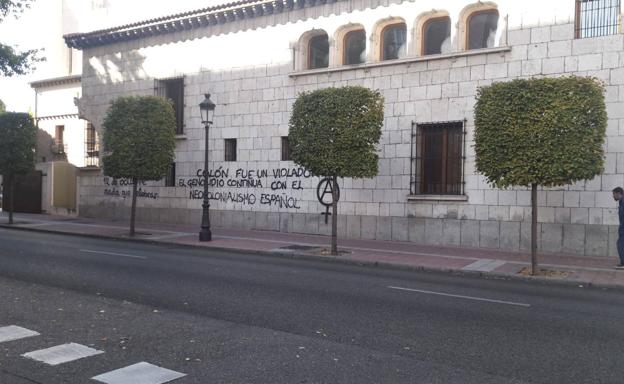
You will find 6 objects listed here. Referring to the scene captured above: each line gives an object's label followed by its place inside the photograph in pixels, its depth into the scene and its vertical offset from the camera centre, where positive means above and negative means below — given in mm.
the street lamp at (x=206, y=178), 17500 +303
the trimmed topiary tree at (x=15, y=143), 21938 +1547
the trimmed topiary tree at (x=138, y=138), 18656 +1585
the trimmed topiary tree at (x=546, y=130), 11469 +1312
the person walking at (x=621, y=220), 12953 -523
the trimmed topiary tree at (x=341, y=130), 14594 +1534
